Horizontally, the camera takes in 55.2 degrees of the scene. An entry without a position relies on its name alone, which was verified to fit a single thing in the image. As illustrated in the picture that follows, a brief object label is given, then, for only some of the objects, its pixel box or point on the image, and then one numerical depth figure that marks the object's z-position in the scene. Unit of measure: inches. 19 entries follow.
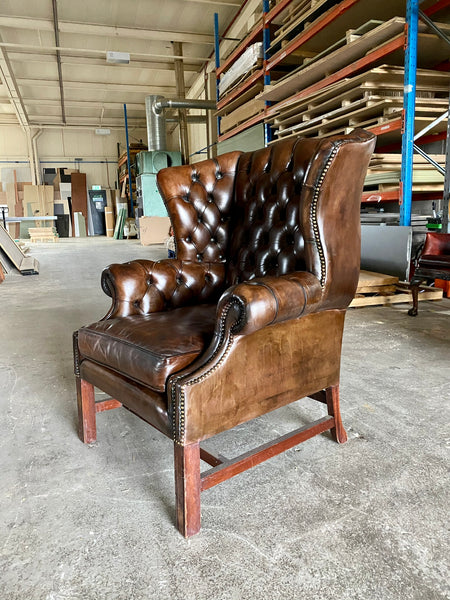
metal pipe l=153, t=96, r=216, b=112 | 355.3
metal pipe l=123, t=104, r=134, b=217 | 488.2
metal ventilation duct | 358.3
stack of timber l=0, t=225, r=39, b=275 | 245.8
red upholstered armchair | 122.2
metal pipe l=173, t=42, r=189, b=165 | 367.8
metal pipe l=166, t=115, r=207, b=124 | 409.2
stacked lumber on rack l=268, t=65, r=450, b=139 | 147.9
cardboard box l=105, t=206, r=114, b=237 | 606.7
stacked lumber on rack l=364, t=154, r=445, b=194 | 154.6
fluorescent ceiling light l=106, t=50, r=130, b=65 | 325.1
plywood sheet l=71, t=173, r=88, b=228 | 624.4
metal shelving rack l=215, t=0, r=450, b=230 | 133.6
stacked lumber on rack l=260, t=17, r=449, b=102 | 139.9
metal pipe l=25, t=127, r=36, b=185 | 598.2
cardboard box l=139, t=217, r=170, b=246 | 388.2
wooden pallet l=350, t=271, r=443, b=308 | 142.1
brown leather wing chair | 43.9
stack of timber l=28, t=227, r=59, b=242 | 505.9
